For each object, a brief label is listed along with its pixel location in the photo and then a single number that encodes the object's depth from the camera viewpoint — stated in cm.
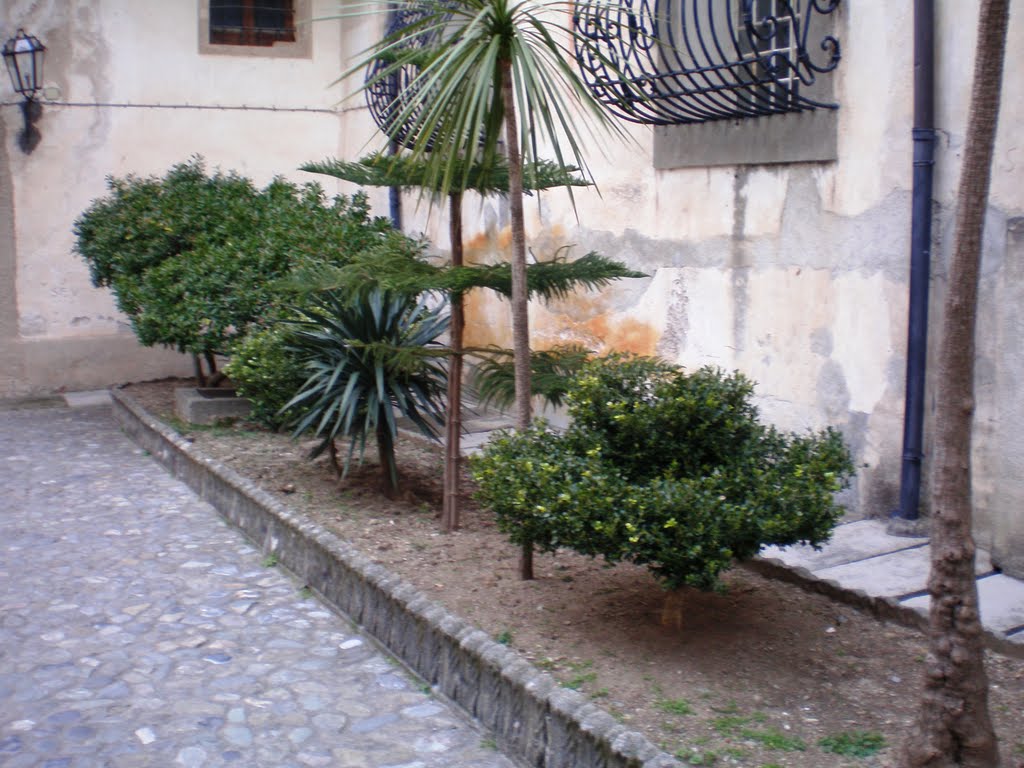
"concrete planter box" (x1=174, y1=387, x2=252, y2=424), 907
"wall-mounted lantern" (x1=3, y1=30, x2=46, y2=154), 1084
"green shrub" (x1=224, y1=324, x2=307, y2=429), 681
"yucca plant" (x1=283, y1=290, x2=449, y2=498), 636
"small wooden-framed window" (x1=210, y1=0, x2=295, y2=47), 1204
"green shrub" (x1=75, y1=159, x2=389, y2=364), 803
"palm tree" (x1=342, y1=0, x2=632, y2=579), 448
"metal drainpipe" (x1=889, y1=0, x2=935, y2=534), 521
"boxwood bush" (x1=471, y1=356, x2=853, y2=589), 385
